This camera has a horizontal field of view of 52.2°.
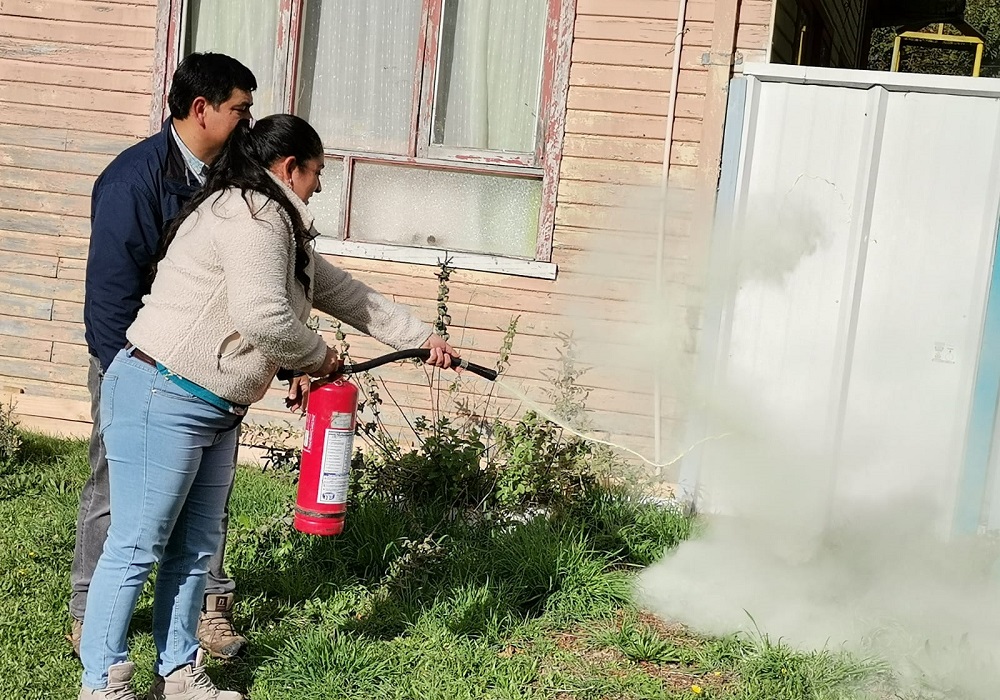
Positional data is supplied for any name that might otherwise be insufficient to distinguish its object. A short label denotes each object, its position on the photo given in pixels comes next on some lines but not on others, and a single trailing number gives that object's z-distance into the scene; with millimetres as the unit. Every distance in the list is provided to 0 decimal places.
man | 3291
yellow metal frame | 8006
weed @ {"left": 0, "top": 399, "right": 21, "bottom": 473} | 5461
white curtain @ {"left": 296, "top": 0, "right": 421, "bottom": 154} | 6301
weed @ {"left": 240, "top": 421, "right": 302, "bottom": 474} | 5133
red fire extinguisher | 3223
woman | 2857
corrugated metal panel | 5465
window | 6152
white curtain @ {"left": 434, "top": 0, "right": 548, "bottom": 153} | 6152
